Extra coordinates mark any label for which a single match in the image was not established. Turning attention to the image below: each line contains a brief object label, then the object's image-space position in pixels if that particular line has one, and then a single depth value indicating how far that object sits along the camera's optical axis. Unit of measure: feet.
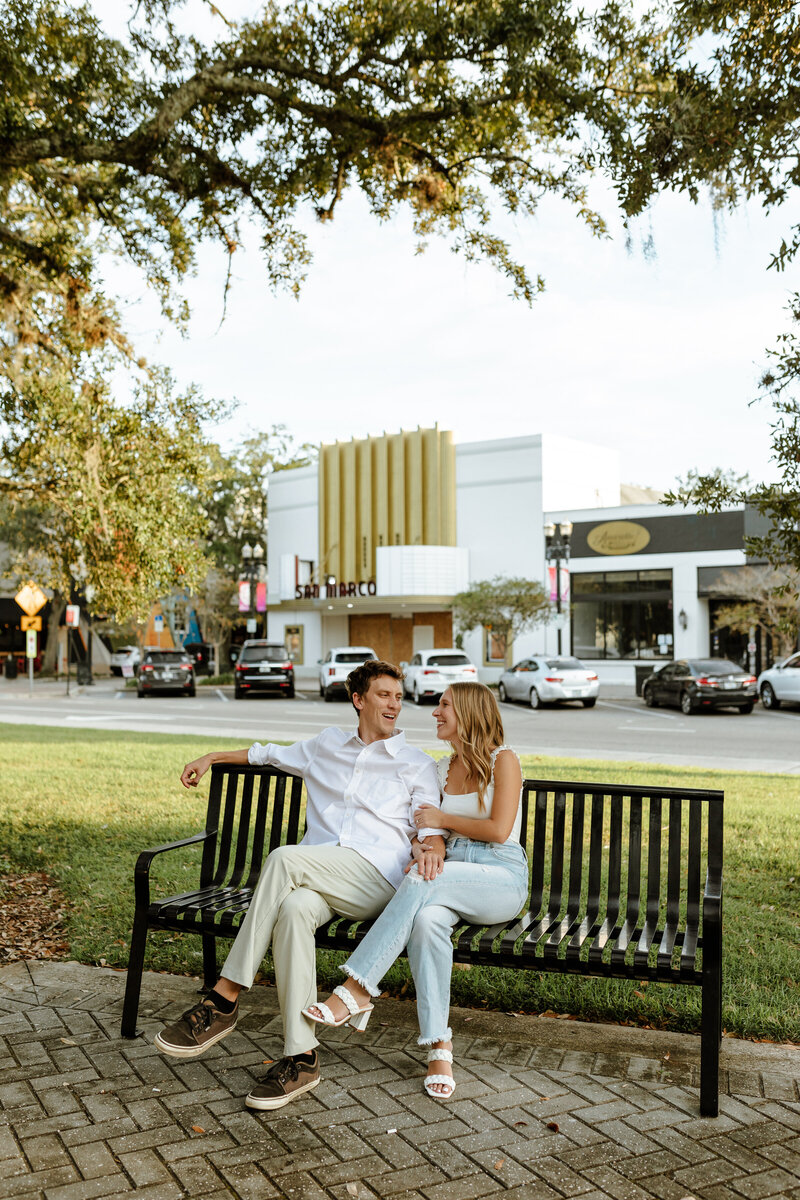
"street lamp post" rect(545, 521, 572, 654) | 105.03
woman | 12.15
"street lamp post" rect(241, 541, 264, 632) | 121.90
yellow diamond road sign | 82.65
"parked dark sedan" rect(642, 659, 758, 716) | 77.46
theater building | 117.91
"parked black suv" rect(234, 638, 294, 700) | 104.12
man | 12.07
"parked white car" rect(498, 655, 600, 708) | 87.92
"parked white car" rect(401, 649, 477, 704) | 91.50
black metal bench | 11.91
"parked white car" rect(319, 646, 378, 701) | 98.32
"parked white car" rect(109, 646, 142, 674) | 158.10
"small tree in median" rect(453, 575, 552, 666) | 112.57
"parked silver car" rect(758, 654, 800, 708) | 79.66
